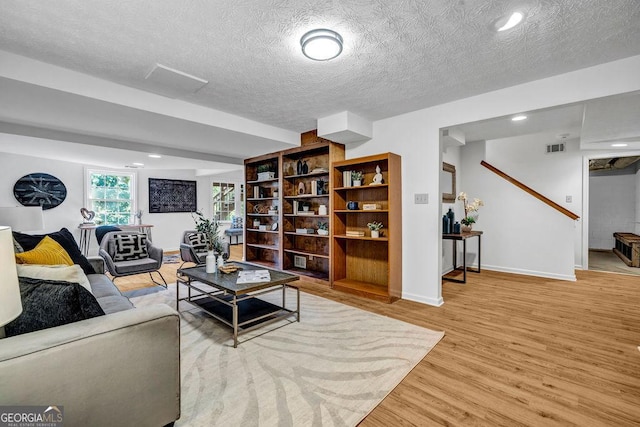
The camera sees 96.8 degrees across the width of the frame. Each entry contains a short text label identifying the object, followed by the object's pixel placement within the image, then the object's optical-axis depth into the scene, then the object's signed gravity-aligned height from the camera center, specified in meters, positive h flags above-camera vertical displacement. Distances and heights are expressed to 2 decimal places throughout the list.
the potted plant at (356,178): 3.94 +0.45
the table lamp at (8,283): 0.90 -0.23
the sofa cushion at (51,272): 1.53 -0.34
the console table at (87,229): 6.04 -0.38
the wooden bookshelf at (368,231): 3.55 -0.29
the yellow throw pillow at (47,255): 2.04 -0.33
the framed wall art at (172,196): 7.29 +0.44
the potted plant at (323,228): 4.35 -0.28
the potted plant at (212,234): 3.18 -0.25
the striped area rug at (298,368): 1.63 -1.14
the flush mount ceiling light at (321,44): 1.96 +1.19
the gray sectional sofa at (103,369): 1.07 -0.65
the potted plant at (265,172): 5.29 +0.75
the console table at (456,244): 4.27 -0.60
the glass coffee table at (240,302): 2.48 -0.97
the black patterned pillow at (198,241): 4.97 -0.52
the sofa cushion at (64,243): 2.59 -0.29
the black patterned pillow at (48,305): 1.25 -0.42
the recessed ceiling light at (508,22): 1.80 +1.23
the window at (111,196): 6.50 +0.40
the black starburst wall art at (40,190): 5.42 +0.45
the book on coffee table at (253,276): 2.68 -0.64
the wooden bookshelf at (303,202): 4.41 +0.14
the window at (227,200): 8.63 +0.37
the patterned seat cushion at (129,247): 3.94 -0.49
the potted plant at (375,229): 3.73 -0.25
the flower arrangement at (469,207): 4.76 +0.04
